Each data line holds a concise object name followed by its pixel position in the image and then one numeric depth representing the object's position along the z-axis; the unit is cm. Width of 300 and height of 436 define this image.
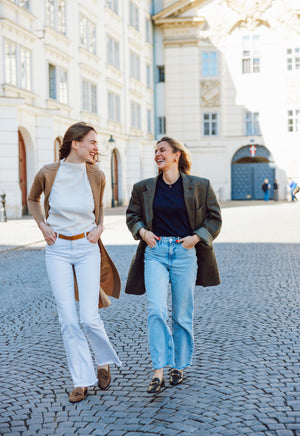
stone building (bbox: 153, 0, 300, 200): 4434
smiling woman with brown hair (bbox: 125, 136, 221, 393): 464
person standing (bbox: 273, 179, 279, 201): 4409
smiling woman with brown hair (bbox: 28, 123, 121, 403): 450
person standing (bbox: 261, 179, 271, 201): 4307
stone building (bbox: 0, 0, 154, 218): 2489
